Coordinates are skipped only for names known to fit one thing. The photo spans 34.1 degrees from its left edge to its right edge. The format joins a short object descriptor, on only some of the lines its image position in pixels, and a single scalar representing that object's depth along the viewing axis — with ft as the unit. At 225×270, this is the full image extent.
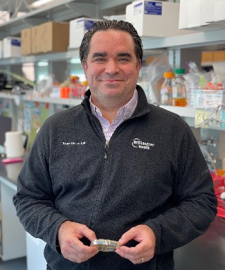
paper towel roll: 9.45
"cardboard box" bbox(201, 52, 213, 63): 17.93
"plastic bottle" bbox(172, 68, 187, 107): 5.87
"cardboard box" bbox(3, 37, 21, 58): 10.88
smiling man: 3.76
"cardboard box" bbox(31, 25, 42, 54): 9.12
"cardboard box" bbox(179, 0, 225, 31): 4.21
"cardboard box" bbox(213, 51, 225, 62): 17.33
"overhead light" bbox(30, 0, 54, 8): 11.36
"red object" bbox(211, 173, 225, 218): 5.10
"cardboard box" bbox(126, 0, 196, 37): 5.64
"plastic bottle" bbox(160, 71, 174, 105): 6.06
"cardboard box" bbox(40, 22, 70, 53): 8.40
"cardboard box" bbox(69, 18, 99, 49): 7.52
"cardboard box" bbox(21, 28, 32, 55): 9.72
